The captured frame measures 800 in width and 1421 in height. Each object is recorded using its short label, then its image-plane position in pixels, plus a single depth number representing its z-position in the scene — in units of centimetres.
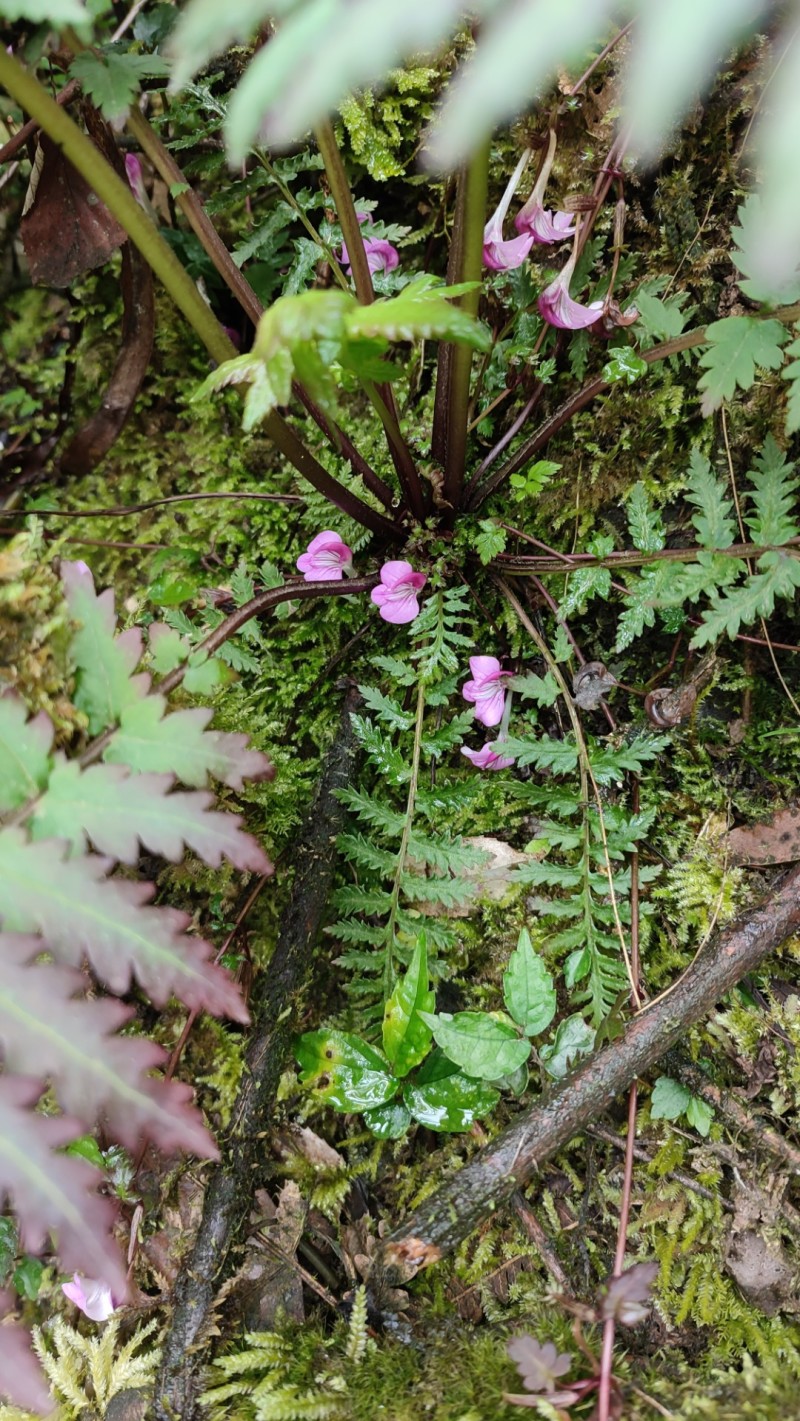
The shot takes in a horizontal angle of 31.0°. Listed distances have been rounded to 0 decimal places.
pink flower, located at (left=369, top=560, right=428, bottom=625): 40
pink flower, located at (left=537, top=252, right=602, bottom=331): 38
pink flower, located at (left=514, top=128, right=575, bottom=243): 38
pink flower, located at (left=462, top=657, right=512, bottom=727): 40
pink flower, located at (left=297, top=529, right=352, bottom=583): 41
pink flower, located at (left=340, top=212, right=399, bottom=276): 42
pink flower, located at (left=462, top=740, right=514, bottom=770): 40
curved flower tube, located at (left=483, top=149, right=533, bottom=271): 38
